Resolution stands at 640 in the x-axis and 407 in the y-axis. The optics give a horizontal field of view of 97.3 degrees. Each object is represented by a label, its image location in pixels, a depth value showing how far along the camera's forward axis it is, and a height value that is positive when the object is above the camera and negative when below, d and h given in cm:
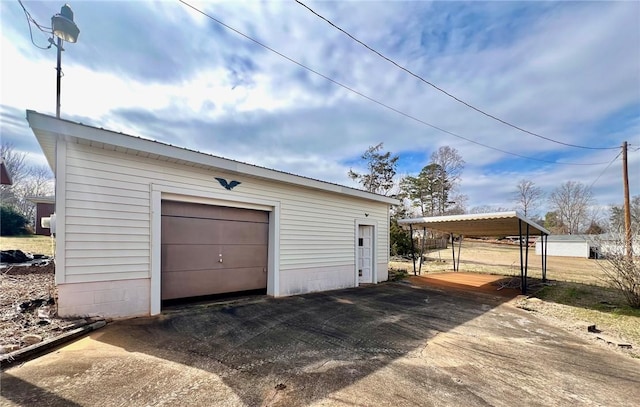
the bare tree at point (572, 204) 3841 +134
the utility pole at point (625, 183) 1228 +150
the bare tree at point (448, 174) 3042 +421
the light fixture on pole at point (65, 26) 496 +331
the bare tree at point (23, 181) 2805 +324
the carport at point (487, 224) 898 -44
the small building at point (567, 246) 2825 -350
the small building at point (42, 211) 2094 -9
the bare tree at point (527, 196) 3859 +238
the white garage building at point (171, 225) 437 -28
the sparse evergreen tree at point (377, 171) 2675 +392
